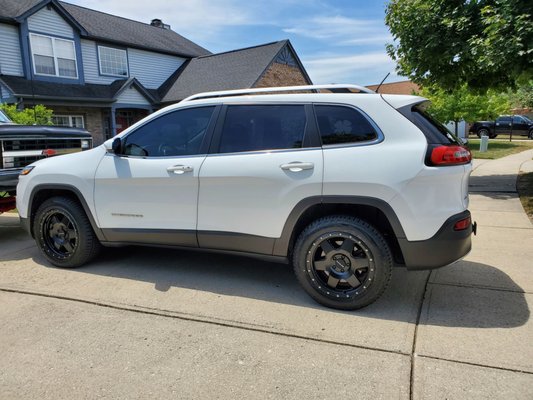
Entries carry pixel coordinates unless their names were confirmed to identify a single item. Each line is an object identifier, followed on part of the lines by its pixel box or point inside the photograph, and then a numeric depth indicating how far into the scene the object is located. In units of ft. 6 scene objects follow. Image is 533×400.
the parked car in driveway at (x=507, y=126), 99.09
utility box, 64.03
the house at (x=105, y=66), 56.13
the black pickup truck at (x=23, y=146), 17.71
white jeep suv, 10.62
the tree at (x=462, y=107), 74.28
